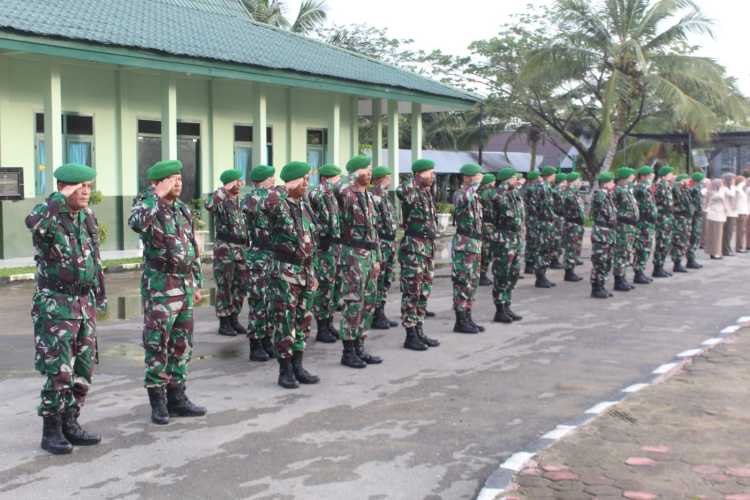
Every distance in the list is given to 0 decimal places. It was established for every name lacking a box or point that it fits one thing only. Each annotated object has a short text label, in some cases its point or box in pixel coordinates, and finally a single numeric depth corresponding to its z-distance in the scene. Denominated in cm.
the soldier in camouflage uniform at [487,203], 1094
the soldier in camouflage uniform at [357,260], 791
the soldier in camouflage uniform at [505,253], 1065
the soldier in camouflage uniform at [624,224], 1330
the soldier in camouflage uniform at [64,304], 546
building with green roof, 1680
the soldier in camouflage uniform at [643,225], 1407
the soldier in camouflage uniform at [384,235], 932
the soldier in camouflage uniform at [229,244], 956
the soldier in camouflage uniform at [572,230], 1491
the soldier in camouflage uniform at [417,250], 902
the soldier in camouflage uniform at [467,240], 956
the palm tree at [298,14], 3681
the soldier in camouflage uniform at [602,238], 1281
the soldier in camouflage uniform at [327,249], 812
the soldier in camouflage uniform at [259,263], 771
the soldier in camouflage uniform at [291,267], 713
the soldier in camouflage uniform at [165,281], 607
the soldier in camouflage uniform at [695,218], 1678
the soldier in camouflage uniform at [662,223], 1527
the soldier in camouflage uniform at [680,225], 1609
